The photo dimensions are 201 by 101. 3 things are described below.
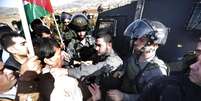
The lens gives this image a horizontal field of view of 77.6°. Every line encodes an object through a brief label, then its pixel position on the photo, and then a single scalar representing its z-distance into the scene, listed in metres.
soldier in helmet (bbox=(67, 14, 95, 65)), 2.05
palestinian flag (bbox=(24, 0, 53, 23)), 1.37
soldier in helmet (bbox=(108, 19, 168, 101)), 1.20
